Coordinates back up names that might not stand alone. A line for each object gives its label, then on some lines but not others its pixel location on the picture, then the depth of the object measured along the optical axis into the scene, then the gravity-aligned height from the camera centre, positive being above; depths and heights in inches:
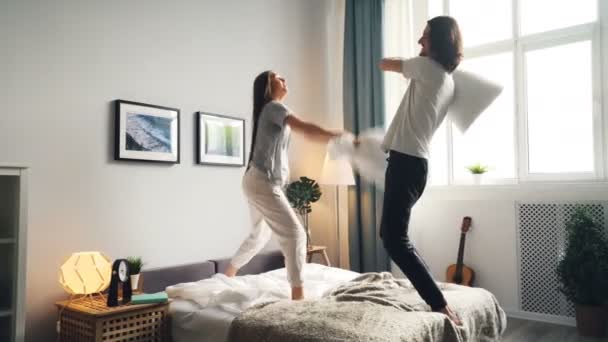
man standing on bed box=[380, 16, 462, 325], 83.3 +10.4
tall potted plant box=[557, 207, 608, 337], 116.6 -20.0
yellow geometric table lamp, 91.7 -15.8
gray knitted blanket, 69.0 -20.0
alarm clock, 87.1 -16.6
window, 137.0 +29.9
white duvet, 83.2 -20.8
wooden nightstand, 82.0 -23.3
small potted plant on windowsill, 148.1 +6.5
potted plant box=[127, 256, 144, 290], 97.8 -16.1
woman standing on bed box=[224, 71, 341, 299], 96.2 +5.4
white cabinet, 79.4 -10.2
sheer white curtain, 162.2 +51.2
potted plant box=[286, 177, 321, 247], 149.1 -1.0
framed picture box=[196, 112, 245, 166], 129.9 +14.9
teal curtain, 161.0 +31.2
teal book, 87.4 -19.7
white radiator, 132.4 -17.5
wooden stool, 145.6 -18.3
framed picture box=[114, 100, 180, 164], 110.8 +14.5
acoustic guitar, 143.4 -23.7
